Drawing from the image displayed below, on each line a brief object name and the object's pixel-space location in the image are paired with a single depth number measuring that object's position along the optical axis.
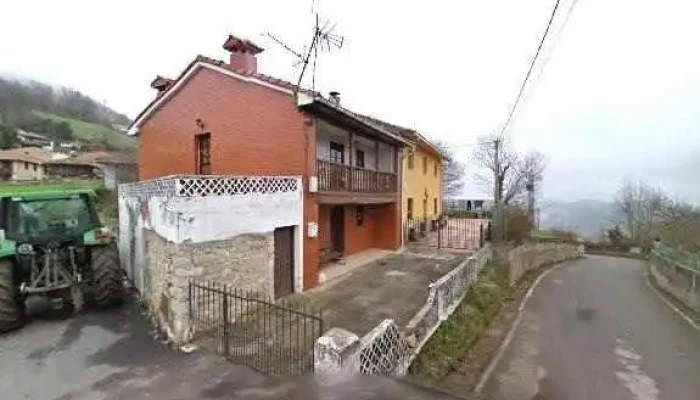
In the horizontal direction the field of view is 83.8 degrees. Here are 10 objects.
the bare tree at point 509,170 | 43.31
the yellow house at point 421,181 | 19.23
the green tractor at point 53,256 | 8.12
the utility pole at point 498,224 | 18.72
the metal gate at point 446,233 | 18.17
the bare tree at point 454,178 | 52.00
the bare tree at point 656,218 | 22.59
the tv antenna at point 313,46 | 8.59
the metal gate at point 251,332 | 6.25
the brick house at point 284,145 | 10.70
